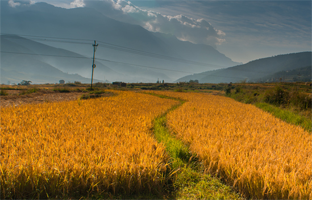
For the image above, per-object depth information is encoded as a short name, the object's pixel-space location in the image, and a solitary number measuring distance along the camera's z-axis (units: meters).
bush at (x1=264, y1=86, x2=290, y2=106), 19.77
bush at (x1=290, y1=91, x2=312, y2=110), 16.37
